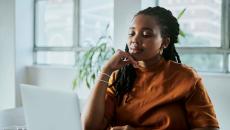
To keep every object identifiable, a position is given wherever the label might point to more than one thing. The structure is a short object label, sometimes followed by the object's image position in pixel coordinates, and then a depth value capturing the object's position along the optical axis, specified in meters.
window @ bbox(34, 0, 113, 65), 3.56
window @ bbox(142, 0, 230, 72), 2.60
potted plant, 3.05
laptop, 0.94
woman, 1.29
